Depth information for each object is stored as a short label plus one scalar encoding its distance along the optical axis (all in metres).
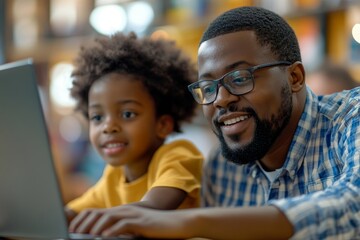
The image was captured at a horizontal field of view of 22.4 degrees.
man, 1.33
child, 1.53
